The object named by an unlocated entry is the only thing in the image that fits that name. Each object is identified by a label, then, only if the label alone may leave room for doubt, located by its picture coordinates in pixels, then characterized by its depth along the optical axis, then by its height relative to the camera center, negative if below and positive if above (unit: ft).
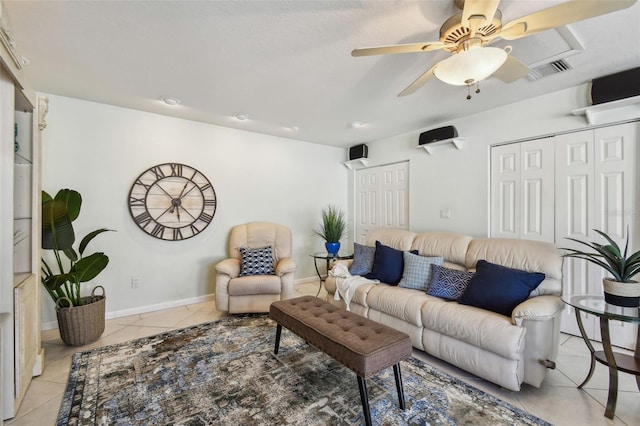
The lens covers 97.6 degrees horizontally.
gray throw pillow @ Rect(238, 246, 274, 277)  11.19 -1.98
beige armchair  10.30 -2.63
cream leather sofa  6.07 -2.62
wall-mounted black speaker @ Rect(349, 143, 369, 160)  15.76 +3.55
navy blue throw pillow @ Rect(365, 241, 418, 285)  9.81 -1.87
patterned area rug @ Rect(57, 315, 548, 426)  5.42 -3.94
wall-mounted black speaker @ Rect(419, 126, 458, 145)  11.37 +3.33
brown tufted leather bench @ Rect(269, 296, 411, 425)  5.12 -2.56
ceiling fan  3.97 +2.92
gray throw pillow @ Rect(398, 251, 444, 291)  9.05 -1.91
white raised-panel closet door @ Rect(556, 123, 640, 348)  7.97 +0.50
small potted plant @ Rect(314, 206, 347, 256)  13.35 -1.00
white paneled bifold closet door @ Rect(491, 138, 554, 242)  9.43 +0.83
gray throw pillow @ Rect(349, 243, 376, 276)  10.67 -1.83
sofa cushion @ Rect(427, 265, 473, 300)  8.05 -2.05
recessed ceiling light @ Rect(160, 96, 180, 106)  9.71 +3.97
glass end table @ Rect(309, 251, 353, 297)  12.94 -2.05
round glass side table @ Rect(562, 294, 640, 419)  5.36 -2.77
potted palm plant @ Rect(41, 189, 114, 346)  7.93 -1.82
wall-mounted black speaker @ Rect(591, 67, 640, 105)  7.46 +3.51
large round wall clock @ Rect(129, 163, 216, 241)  11.05 +0.47
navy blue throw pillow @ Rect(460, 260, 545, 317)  6.79 -1.87
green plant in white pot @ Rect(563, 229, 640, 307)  5.55 -1.32
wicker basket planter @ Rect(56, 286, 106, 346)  8.10 -3.25
